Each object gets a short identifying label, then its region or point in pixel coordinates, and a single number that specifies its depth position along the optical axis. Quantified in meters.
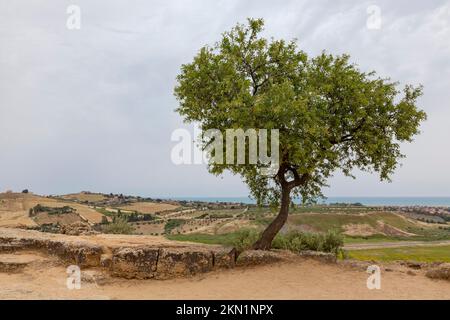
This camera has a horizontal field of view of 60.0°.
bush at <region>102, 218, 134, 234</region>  34.23
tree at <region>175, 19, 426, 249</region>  17.17
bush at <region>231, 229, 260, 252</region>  20.24
